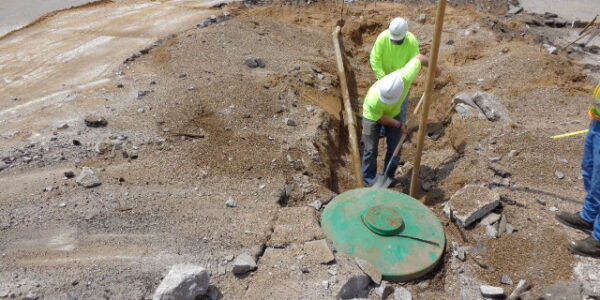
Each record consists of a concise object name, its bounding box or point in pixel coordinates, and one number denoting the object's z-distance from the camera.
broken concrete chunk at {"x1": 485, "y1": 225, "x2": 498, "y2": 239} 3.58
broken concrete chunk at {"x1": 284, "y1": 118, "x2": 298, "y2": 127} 5.10
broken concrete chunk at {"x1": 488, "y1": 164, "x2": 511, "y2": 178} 4.29
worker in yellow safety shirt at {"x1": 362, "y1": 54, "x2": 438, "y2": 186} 4.16
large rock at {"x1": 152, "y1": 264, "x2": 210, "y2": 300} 2.66
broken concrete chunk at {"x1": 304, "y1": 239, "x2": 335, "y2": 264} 3.16
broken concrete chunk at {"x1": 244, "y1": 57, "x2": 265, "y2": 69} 6.27
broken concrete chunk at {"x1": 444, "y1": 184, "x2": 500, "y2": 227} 3.70
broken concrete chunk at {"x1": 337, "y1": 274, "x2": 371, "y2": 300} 2.97
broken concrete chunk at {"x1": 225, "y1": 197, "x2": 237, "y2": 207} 3.78
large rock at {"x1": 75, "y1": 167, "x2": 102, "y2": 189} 3.84
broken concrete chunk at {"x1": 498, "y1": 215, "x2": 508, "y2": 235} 3.61
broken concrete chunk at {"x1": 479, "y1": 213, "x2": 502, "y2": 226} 3.68
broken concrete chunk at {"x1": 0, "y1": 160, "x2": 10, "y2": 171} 4.12
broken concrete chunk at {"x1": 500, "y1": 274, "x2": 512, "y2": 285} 3.20
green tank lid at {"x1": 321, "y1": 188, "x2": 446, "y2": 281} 3.26
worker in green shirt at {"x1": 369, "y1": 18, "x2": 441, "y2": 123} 5.00
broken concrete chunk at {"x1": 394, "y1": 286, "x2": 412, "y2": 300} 3.09
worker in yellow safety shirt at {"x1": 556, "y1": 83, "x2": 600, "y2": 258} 3.27
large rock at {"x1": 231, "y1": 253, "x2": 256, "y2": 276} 3.06
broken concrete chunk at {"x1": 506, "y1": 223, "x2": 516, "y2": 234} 3.59
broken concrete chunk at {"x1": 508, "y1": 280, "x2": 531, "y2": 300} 3.06
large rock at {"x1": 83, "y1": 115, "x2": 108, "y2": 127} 4.72
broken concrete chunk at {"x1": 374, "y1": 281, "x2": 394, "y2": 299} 3.05
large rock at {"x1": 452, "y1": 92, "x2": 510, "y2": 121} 5.21
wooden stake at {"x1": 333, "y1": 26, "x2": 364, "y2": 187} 4.68
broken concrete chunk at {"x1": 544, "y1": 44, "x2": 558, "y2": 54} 7.04
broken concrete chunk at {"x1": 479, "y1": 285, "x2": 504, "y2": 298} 3.09
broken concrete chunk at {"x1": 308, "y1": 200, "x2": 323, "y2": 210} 3.89
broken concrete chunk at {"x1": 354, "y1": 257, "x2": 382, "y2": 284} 3.09
